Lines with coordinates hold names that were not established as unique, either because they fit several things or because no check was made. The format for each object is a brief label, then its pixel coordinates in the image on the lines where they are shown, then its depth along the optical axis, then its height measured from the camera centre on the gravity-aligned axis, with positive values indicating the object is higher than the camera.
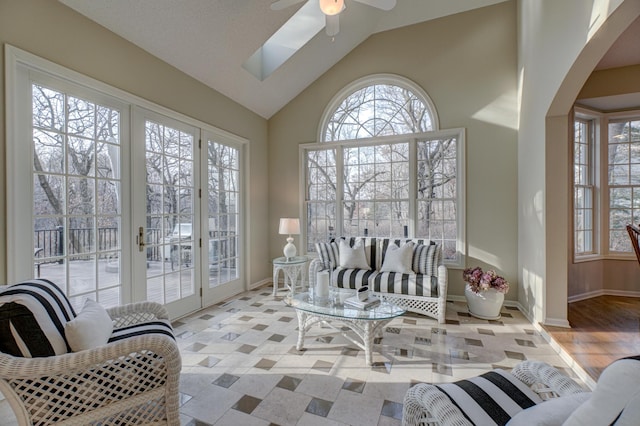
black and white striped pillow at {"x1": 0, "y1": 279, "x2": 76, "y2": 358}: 1.28 -0.51
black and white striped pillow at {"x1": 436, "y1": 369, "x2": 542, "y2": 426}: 1.13 -0.81
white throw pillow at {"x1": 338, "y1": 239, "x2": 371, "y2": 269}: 3.96 -0.64
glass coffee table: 2.36 -0.86
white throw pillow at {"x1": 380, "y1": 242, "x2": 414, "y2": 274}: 3.70 -0.64
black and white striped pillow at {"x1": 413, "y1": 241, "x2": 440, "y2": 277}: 3.60 -0.62
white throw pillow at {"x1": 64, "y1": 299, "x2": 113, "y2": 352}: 1.45 -0.62
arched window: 4.37 +1.59
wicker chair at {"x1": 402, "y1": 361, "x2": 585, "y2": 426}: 1.12 -0.80
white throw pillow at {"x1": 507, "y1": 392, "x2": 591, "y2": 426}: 0.95 -0.69
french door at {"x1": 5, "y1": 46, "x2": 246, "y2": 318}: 2.16 +0.19
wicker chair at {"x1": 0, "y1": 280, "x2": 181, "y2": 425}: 1.28 -0.84
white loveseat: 3.38 -0.77
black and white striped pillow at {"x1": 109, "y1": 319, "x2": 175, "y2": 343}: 1.80 -0.77
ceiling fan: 2.62 +1.89
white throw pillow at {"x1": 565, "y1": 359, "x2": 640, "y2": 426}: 0.65 -0.44
